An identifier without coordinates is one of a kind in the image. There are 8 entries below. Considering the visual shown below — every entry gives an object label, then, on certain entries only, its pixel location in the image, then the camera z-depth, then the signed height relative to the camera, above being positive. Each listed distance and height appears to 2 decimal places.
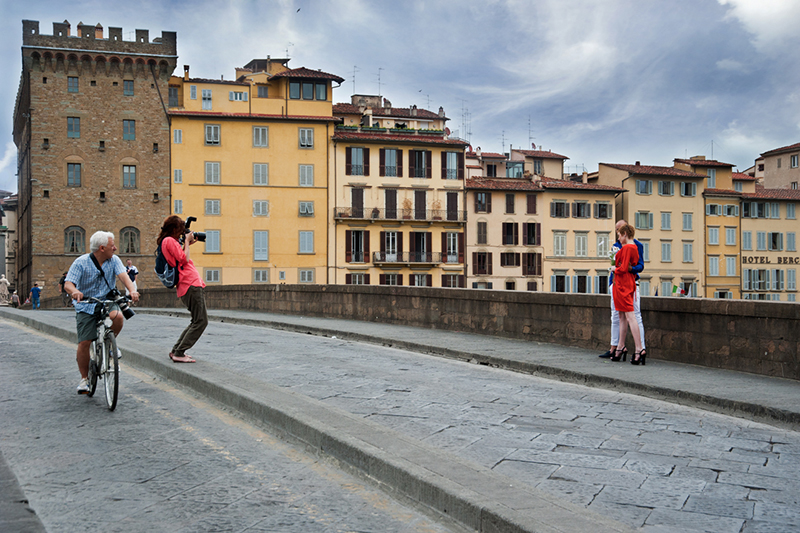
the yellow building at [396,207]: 55.38 +5.20
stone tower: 50.62 +9.17
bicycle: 6.50 -0.76
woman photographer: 8.59 -0.05
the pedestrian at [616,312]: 9.27 -0.45
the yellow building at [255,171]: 52.84 +7.52
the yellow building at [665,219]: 64.06 +4.94
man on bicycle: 6.94 -0.06
